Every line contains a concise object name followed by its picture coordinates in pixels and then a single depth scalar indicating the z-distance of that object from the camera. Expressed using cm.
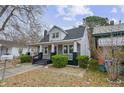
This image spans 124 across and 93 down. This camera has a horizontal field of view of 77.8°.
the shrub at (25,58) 1027
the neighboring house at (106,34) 663
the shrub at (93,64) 694
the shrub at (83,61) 733
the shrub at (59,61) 749
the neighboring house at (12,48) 1717
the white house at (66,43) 869
